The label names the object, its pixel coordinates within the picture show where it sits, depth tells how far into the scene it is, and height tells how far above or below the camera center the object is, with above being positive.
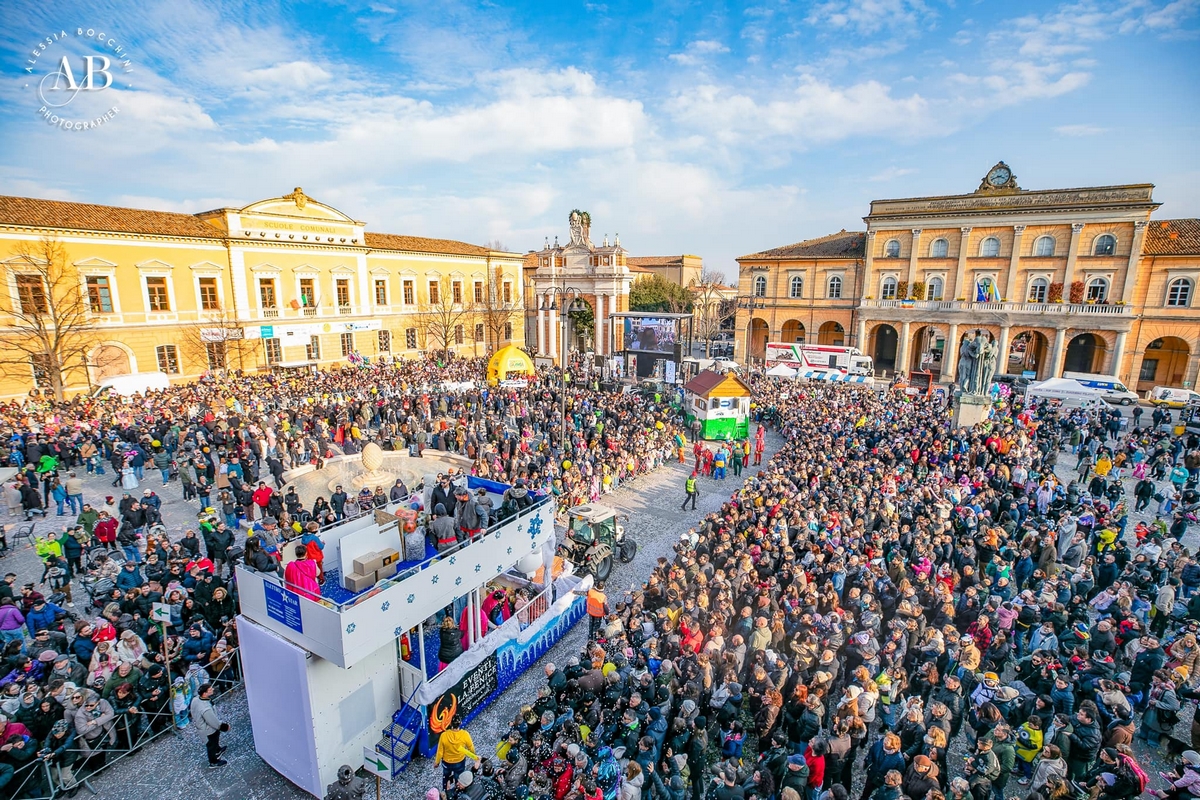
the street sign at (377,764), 7.15 -5.89
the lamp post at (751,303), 41.81 +0.22
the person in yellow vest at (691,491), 15.77 -5.22
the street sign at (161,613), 8.40 -4.65
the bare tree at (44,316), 23.73 -0.69
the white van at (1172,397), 27.37 -4.34
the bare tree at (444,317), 41.03 -1.02
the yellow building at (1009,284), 31.72 +1.57
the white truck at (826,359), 32.31 -3.11
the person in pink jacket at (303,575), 7.21 -3.51
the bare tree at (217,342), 29.84 -2.20
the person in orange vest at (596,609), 10.16 -5.51
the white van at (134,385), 22.92 -3.54
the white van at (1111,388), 28.30 -4.03
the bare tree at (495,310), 45.09 -0.51
